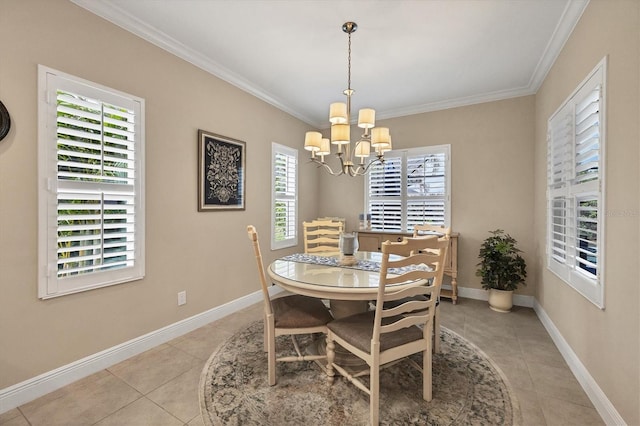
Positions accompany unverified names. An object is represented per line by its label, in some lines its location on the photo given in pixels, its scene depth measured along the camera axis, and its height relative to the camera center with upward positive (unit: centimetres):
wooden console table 370 -49
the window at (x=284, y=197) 402 +22
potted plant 337 -72
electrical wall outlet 278 -86
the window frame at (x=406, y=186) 405 +39
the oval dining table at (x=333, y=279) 176 -47
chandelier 225 +65
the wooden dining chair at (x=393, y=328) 157 -74
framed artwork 296 +43
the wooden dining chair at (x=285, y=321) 196 -78
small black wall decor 170 +53
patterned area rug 167 -121
